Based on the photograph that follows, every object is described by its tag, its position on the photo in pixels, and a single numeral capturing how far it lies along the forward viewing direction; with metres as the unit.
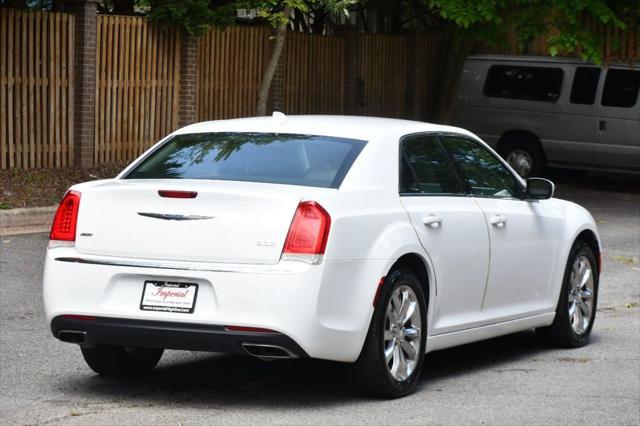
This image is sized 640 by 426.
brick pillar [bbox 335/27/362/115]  26.23
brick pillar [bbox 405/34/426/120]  28.38
